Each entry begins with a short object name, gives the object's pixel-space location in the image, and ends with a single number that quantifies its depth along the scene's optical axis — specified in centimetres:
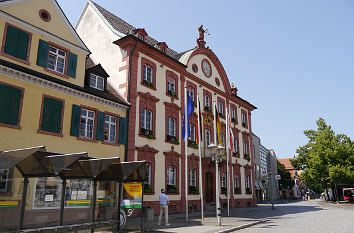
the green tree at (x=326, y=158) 4284
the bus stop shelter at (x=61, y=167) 909
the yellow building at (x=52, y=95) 1394
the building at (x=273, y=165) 7393
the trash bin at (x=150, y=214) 1767
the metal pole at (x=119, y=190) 1280
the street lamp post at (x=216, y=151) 1667
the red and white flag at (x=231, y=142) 2353
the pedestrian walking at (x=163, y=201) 1612
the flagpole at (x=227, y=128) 2347
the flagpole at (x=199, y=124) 2006
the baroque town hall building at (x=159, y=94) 2106
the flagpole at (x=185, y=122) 1961
